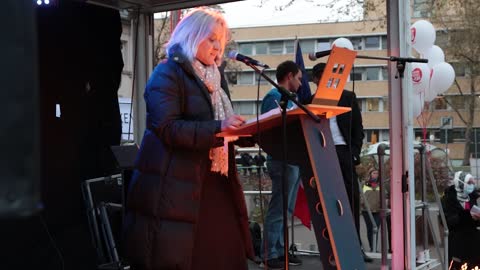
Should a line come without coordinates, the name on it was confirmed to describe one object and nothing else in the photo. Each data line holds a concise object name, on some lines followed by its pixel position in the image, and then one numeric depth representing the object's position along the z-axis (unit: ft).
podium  7.72
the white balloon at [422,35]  20.04
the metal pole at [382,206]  13.22
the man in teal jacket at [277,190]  14.83
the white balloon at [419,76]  18.62
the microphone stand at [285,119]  7.29
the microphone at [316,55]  10.47
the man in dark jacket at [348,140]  15.35
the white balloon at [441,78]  20.47
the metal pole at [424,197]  15.56
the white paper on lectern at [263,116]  7.35
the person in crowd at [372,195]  22.59
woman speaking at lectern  7.88
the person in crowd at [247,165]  26.93
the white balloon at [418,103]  17.56
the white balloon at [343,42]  18.59
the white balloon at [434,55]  21.29
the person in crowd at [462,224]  16.85
